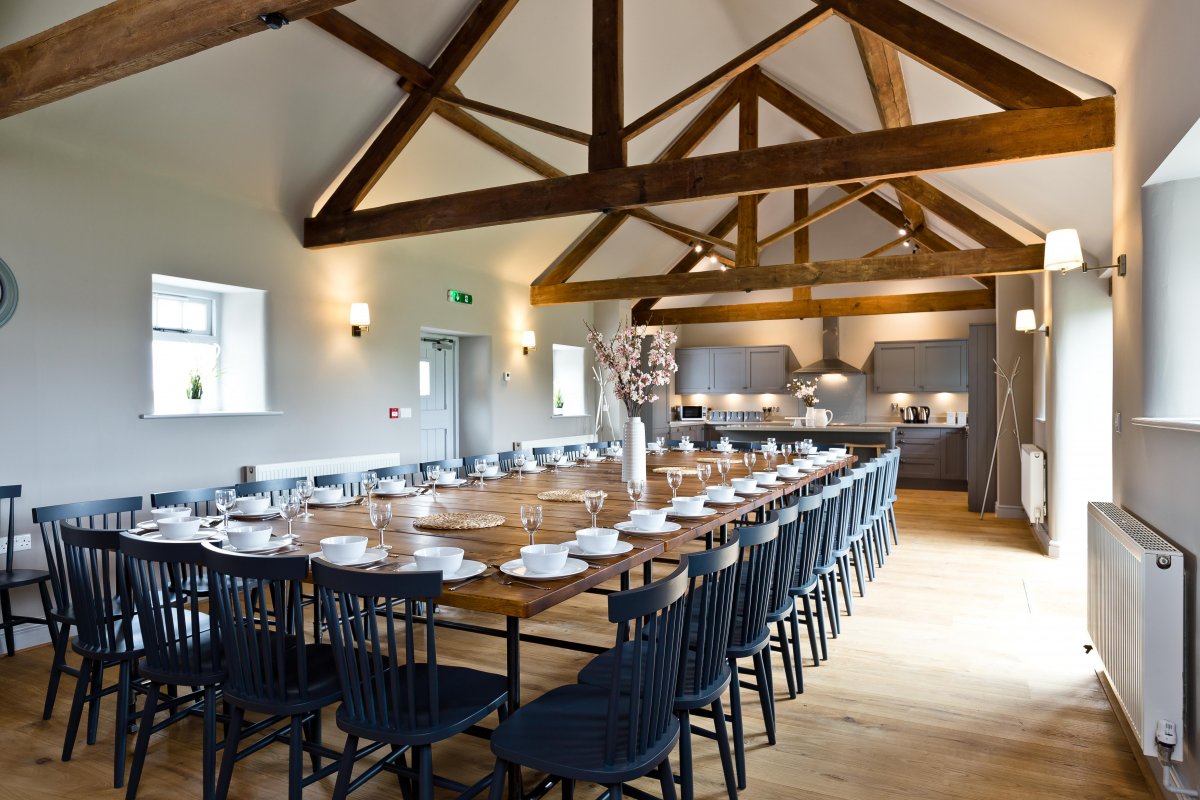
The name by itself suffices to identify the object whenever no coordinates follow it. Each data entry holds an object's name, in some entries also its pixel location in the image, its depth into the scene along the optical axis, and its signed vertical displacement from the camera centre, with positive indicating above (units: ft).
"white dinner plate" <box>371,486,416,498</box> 12.66 -1.60
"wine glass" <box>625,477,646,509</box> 10.31 -1.29
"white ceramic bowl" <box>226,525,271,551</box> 8.26 -1.51
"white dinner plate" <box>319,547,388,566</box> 7.38 -1.59
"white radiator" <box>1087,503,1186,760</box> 7.52 -2.53
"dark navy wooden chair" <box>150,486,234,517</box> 11.27 -1.48
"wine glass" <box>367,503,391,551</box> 7.93 -1.21
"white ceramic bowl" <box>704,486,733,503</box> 11.16 -1.49
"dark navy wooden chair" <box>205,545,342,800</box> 6.65 -2.48
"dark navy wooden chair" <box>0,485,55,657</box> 11.63 -2.73
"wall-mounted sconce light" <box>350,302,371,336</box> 20.07 +2.19
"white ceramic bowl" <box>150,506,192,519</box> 9.93 -1.48
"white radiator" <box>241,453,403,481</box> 17.33 -1.69
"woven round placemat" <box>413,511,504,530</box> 9.46 -1.61
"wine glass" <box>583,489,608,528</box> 9.06 -1.25
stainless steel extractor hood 35.88 +1.89
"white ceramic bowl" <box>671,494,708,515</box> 10.06 -1.49
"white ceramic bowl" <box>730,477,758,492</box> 12.17 -1.48
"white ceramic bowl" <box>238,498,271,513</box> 10.48 -1.49
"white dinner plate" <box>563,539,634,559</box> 7.71 -1.62
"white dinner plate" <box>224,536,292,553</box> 8.16 -1.60
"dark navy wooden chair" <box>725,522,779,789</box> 8.11 -2.51
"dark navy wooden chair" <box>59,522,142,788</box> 7.95 -2.53
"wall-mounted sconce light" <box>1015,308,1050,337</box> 22.90 +2.12
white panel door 25.27 +0.00
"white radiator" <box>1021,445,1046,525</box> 21.22 -2.74
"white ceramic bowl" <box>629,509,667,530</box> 9.01 -1.50
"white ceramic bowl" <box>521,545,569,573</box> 6.90 -1.51
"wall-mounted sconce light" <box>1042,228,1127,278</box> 13.62 +2.52
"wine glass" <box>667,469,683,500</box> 11.52 -1.30
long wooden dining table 6.53 -1.65
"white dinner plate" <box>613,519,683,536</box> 8.90 -1.61
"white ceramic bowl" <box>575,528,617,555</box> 7.75 -1.52
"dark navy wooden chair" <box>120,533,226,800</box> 7.33 -2.49
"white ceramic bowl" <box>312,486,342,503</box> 11.54 -1.48
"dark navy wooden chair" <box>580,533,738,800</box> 6.68 -2.56
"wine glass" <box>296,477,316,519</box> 9.72 -1.20
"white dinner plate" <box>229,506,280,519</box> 10.25 -1.57
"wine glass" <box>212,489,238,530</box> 9.82 -1.31
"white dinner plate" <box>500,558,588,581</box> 6.84 -1.62
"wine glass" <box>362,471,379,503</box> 11.60 -1.30
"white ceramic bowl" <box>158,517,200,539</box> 8.91 -1.51
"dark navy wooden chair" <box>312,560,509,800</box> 5.99 -2.46
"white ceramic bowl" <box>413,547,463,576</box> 6.92 -1.52
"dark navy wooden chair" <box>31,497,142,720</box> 9.25 -2.10
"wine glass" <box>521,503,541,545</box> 7.81 -1.26
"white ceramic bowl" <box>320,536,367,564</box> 7.38 -1.50
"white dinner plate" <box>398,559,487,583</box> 6.84 -1.63
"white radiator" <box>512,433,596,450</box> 28.10 -1.80
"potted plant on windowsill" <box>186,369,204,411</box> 16.67 +0.27
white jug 31.27 -1.00
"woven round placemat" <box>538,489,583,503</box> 11.82 -1.60
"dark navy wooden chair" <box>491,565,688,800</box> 5.63 -2.75
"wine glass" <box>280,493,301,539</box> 8.63 -1.25
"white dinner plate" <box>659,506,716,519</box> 9.91 -1.59
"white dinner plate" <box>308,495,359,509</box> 11.46 -1.61
